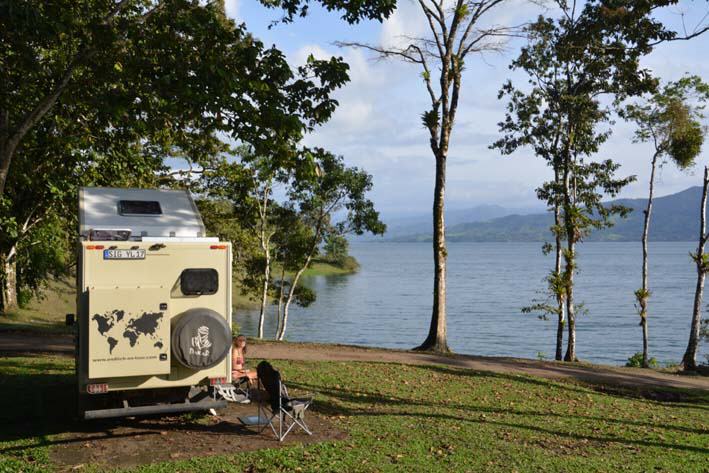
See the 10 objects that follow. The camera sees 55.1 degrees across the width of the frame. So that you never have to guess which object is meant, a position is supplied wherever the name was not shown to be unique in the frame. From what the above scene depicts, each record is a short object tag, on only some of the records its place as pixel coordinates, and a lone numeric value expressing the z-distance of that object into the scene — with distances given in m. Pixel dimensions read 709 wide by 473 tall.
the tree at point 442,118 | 21.72
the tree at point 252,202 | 27.13
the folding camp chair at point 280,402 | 9.13
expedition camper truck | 8.28
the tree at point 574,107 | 25.59
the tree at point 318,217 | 29.75
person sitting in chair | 10.98
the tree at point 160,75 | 11.40
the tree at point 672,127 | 26.55
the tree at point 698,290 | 24.81
